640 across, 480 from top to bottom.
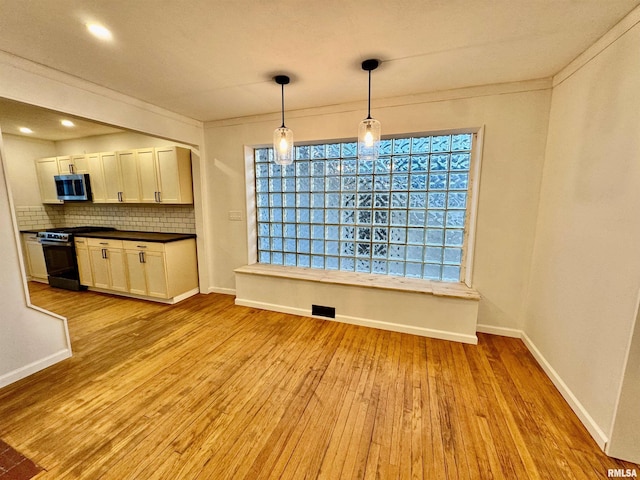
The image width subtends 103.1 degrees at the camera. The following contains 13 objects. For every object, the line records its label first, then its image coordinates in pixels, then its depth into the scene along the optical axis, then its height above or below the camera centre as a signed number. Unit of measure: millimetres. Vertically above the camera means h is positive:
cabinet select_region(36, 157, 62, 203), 4289 +451
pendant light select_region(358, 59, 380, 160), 2023 +547
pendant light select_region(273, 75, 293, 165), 2246 +549
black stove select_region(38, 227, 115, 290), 3826 -823
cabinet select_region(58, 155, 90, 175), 4051 +631
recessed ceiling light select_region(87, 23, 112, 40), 1570 +1090
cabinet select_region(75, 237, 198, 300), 3432 -885
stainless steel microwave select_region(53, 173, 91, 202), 4043 +272
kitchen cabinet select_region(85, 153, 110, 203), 3942 +415
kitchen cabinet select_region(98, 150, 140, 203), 3754 +392
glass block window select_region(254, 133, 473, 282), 2781 -40
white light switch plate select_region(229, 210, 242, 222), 3598 -164
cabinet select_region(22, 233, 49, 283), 4180 -895
